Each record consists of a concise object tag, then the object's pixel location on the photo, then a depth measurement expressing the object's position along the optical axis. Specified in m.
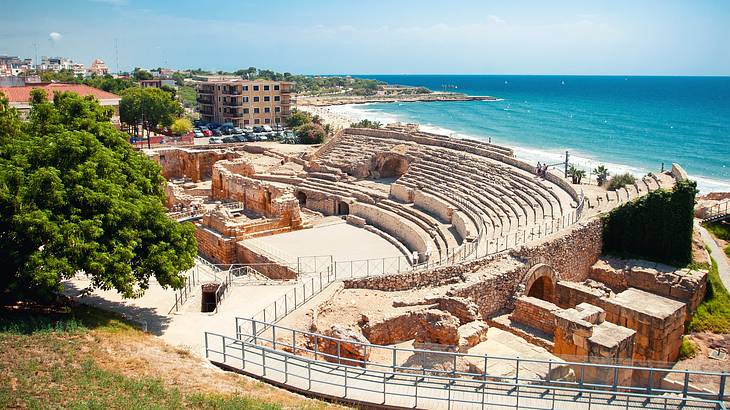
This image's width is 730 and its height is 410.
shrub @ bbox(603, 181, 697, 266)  24.53
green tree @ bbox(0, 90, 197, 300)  14.54
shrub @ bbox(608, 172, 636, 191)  35.56
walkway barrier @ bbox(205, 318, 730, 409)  11.91
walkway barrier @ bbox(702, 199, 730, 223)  32.16
